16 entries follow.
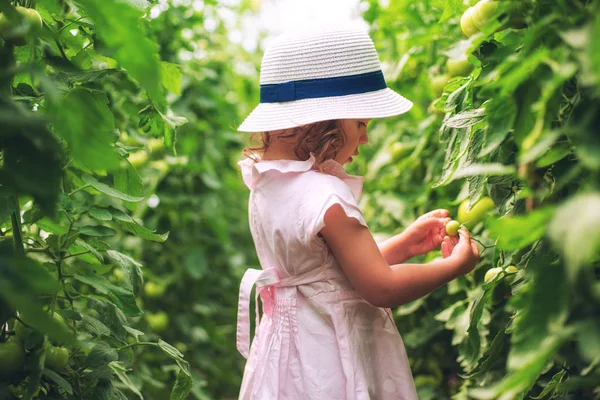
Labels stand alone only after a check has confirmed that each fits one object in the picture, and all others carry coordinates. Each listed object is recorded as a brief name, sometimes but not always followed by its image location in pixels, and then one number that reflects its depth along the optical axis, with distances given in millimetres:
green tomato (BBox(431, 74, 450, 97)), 1986
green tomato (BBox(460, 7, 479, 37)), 1380
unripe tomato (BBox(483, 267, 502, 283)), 1418
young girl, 1488
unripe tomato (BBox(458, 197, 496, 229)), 1708
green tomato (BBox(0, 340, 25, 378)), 1281
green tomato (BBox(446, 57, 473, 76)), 1805
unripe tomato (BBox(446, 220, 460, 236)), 1604
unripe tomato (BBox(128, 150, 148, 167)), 3018
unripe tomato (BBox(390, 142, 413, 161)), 2439
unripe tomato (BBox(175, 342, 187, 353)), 3339
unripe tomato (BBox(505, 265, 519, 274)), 1413
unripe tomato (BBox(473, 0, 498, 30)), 1301
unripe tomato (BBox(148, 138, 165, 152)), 3207
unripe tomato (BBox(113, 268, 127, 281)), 2624
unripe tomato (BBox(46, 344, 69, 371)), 1391
